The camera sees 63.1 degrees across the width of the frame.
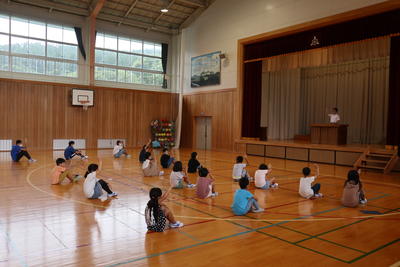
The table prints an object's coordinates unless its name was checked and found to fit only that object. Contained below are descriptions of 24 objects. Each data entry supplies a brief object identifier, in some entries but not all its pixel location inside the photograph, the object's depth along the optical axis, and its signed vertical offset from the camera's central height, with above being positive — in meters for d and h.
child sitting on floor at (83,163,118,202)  6.95 -1.33
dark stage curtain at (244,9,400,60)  12.20 +4.02
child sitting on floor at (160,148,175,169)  11.68 -1.26
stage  13.35 -1.05
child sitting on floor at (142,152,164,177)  9.95 -1.31
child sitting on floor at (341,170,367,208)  6.64 -1.28
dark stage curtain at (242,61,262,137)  17.88 +1.60
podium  15.05 -0.24
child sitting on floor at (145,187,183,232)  4.91 -1.35
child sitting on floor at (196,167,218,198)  7.16 -1.30
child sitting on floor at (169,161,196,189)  7.89 -1.22
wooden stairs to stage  11.77 -1.15
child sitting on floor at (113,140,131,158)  15.16 -1.21
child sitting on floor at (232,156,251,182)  9.26 -1.27
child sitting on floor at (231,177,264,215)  5.87 -1.34
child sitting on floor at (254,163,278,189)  8.48 -1.35
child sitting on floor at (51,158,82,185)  8.63 -1.31
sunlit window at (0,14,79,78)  17.50 +4.30
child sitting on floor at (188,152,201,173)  10.88 -1.30
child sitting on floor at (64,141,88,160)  12.98 -1.11
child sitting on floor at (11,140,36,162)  12.95 -1.17
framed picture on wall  20.20 +3.66
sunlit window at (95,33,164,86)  20.66 +4.30
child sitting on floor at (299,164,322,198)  7.42 -1.39
